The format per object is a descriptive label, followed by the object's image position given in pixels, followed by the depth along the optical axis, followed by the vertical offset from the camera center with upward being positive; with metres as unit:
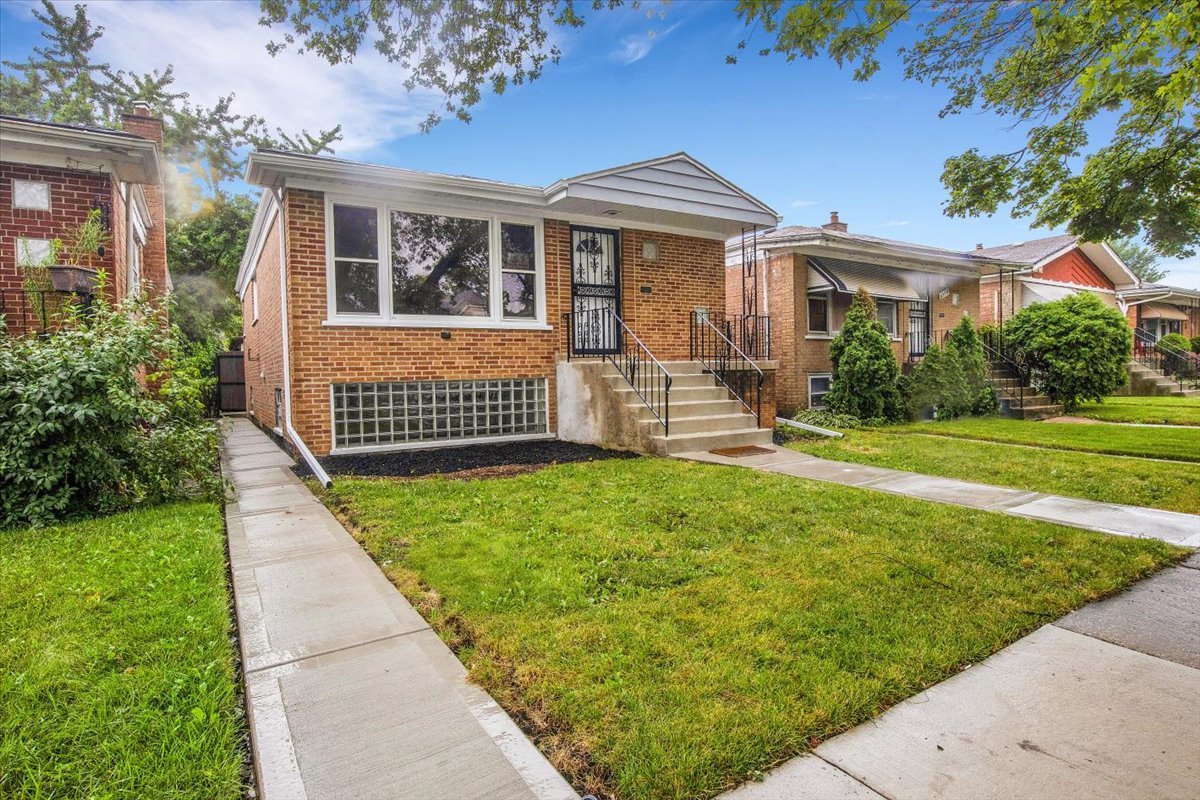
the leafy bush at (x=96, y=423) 4.68 -0.27
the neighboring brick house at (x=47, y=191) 6.24 +2.19
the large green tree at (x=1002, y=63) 4.19 +2.77
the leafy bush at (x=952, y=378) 11.59 -0.02
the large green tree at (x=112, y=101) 26.19 +13.22
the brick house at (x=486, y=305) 7.72 +1.17
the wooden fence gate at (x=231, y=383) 16.75 +0.17
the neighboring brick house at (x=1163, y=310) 23.50 +2.70
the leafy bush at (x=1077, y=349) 12.91 +0.57
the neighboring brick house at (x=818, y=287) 12.58 +1.98
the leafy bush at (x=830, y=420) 10.85 -0.75
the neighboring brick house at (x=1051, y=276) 18.72 +3.48
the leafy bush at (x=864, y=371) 10.91 +0.13
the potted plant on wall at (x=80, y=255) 6.02 +1.48
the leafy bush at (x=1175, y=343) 21.47 +1.10
